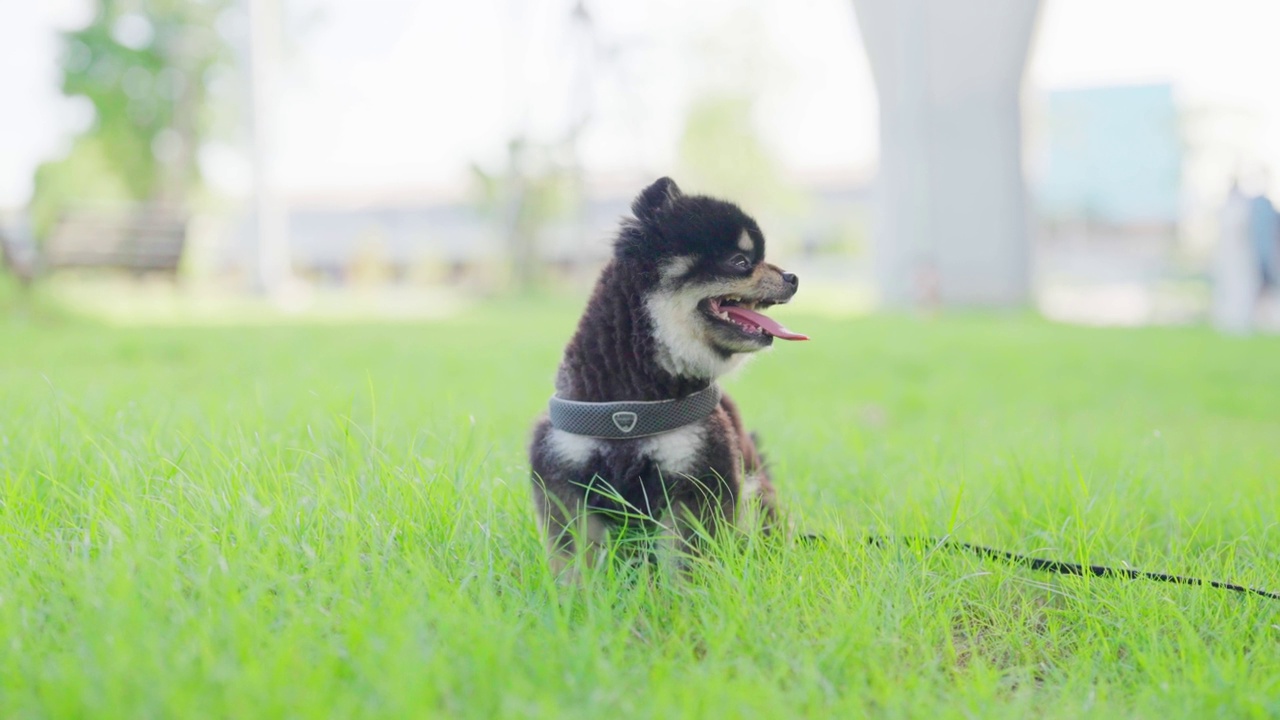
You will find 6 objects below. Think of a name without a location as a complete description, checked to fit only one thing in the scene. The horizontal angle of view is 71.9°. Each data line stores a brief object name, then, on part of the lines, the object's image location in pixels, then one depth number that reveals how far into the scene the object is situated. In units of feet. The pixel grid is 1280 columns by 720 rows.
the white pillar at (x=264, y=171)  45.27
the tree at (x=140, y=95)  74.33
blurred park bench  31.76
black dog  7.32
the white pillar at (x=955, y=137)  46.91
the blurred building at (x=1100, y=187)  114.32
